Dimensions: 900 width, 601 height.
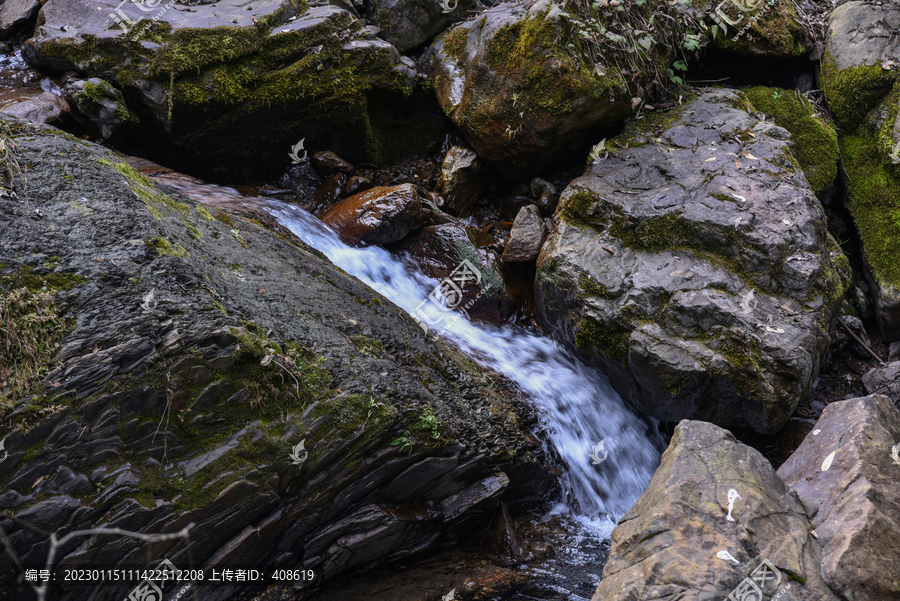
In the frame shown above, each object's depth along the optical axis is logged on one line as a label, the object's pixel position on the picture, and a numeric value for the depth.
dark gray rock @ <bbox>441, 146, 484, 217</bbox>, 6.73
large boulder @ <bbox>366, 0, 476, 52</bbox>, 7.25
